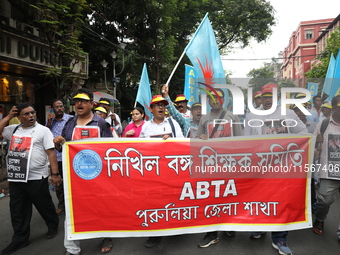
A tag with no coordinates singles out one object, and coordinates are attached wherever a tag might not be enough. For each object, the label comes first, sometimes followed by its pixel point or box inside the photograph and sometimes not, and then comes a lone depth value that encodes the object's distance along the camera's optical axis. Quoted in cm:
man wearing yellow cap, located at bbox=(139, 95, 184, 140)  358
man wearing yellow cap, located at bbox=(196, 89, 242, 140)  337
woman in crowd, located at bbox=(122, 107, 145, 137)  515
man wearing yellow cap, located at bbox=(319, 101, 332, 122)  359
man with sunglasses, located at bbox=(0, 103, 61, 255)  324
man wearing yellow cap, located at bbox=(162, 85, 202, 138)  416
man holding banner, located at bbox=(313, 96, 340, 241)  334
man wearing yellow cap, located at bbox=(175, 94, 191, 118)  562
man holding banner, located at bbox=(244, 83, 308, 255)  335
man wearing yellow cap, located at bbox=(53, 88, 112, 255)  322
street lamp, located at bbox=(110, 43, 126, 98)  1369
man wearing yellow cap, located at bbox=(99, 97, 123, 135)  605
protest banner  299
